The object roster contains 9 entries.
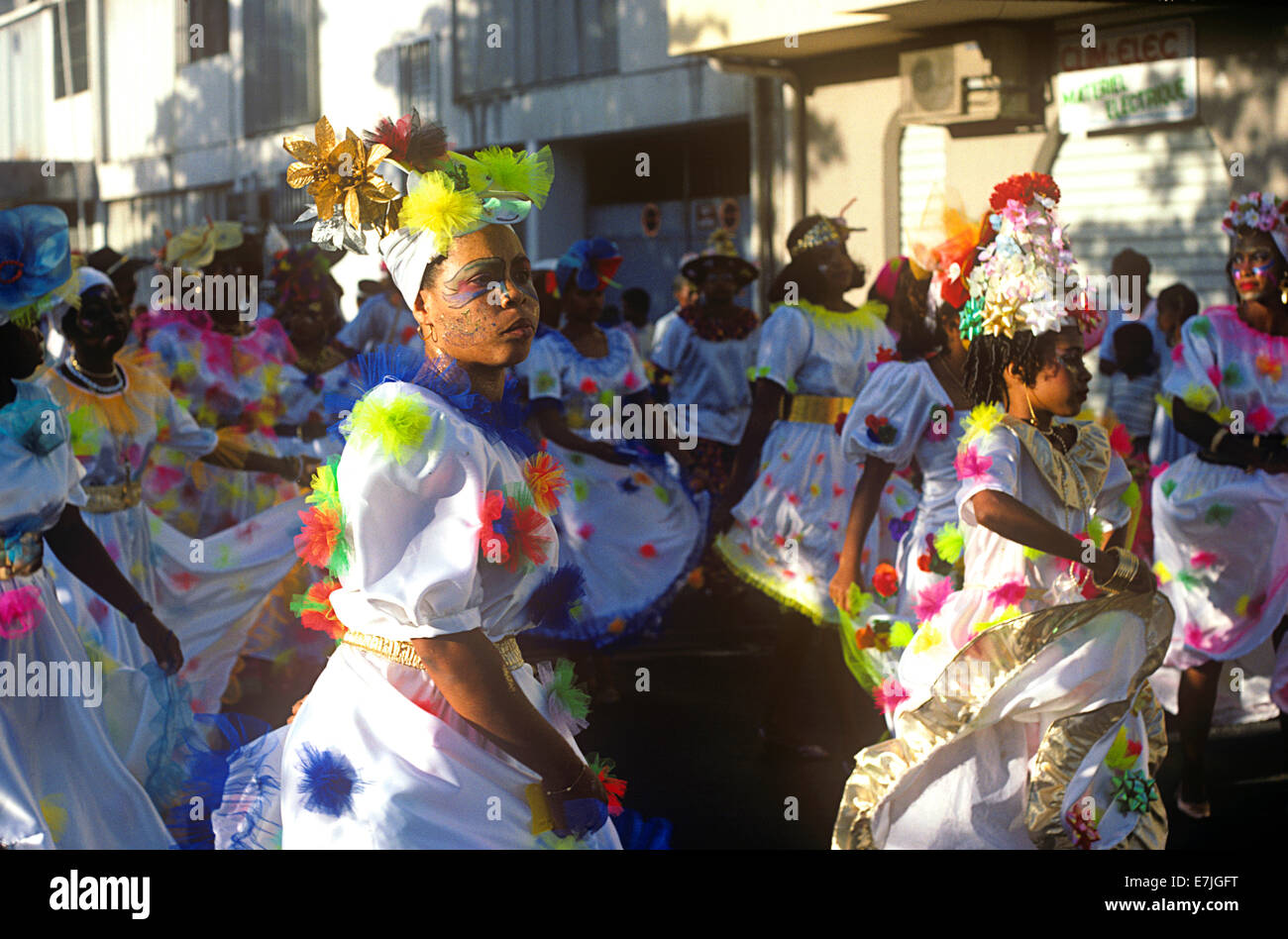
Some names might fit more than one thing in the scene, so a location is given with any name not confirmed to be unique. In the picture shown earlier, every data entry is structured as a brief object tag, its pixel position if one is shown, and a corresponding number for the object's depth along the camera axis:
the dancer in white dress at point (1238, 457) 6.48
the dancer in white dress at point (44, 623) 4.73
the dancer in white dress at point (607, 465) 8.21
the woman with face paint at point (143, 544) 5.14
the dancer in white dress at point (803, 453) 7.18
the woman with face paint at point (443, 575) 3.02
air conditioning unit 13.35
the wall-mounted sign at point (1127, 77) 12.08
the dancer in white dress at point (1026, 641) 4.39
